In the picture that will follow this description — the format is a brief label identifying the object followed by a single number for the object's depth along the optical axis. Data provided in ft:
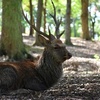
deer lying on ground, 22.60
